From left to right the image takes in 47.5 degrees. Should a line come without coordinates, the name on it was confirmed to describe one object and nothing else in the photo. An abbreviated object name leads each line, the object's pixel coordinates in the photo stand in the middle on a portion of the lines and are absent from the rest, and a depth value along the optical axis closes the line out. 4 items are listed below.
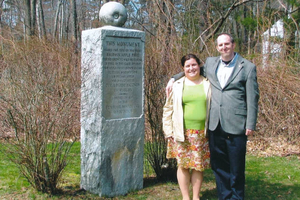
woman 3.78
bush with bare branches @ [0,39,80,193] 3.79
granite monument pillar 3.98
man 3.55
